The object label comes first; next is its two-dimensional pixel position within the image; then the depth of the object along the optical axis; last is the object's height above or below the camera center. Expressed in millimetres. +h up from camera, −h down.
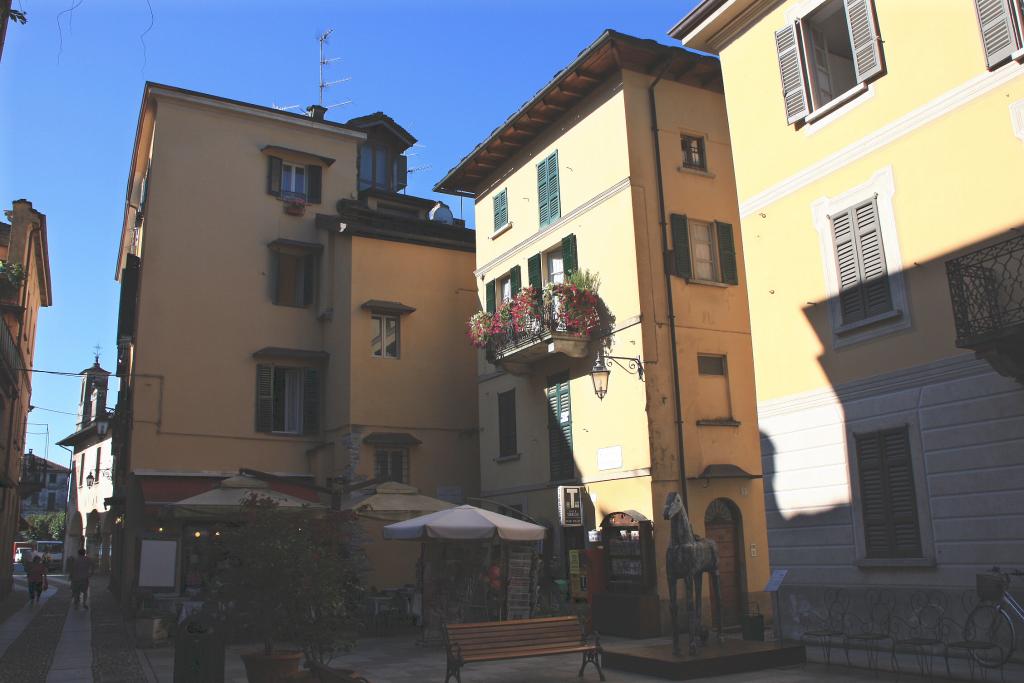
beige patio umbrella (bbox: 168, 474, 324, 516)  17109 +1000
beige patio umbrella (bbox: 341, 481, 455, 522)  17469 +823
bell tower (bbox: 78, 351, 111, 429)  46469 +8966
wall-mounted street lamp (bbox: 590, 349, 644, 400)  16375 +3167
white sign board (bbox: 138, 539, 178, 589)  18344 -187
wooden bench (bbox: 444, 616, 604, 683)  10953 -1276
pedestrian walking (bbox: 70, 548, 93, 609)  24562 -515
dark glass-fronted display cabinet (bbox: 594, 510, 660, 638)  16250 -805
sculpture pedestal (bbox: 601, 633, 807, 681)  11062 -1601
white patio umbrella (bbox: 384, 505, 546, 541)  15125 +256
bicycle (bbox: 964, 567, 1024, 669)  9703 -1070
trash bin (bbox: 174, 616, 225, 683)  9203 -1086
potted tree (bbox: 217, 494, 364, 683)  9461 -448
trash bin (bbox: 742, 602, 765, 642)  13562 -1424
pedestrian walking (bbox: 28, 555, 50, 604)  26297 -588
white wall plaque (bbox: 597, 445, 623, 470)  17641 +1588
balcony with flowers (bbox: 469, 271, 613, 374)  18406 +4649
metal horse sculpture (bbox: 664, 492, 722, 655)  11766 -315
